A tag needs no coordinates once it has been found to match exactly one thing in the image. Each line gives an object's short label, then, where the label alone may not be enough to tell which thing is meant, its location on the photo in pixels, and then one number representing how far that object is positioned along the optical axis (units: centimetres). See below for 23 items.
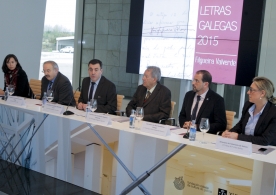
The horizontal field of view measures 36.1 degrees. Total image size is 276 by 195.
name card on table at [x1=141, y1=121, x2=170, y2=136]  295
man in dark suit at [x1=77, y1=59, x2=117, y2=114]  452
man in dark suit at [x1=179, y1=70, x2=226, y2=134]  391
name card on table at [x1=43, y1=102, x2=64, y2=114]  365
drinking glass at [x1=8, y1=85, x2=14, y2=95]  439
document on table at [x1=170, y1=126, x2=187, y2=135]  314
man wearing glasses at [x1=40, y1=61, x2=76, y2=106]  477
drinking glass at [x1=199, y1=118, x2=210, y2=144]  285
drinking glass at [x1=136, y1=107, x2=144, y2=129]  321
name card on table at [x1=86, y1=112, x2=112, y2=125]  327
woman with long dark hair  548
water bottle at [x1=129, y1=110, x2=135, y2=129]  323
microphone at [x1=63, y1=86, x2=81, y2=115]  361
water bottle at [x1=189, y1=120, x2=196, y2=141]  288
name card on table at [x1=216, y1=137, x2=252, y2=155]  256
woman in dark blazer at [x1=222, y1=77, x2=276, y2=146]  309
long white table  260
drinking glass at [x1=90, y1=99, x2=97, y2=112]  358
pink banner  591
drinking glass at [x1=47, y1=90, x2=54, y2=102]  396
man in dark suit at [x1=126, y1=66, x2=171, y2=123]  424
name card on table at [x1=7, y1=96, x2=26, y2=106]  402
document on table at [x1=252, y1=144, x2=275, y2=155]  266
